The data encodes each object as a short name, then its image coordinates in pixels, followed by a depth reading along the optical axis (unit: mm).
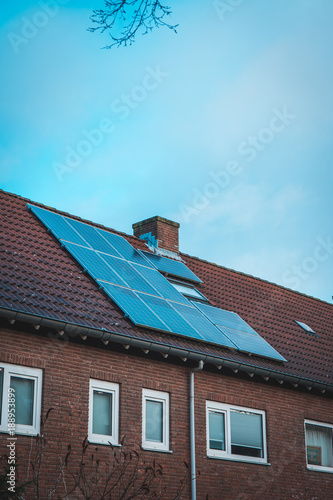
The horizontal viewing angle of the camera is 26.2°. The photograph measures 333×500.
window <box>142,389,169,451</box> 14539
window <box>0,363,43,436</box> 12170
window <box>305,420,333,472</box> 18172
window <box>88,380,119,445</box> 13589
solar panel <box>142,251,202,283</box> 19222
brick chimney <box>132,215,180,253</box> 21344
